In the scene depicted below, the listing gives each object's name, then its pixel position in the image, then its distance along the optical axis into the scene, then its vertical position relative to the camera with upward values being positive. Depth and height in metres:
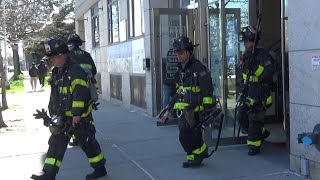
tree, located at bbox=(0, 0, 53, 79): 16.50 +2.02
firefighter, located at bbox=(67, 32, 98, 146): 7.58 +0.16
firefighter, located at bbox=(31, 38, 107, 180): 5.47 -0.49
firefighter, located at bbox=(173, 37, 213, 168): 5.89 -0.47
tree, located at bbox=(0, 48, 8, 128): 13.33 -0.38
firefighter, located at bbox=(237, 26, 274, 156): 6.38 -0.35
